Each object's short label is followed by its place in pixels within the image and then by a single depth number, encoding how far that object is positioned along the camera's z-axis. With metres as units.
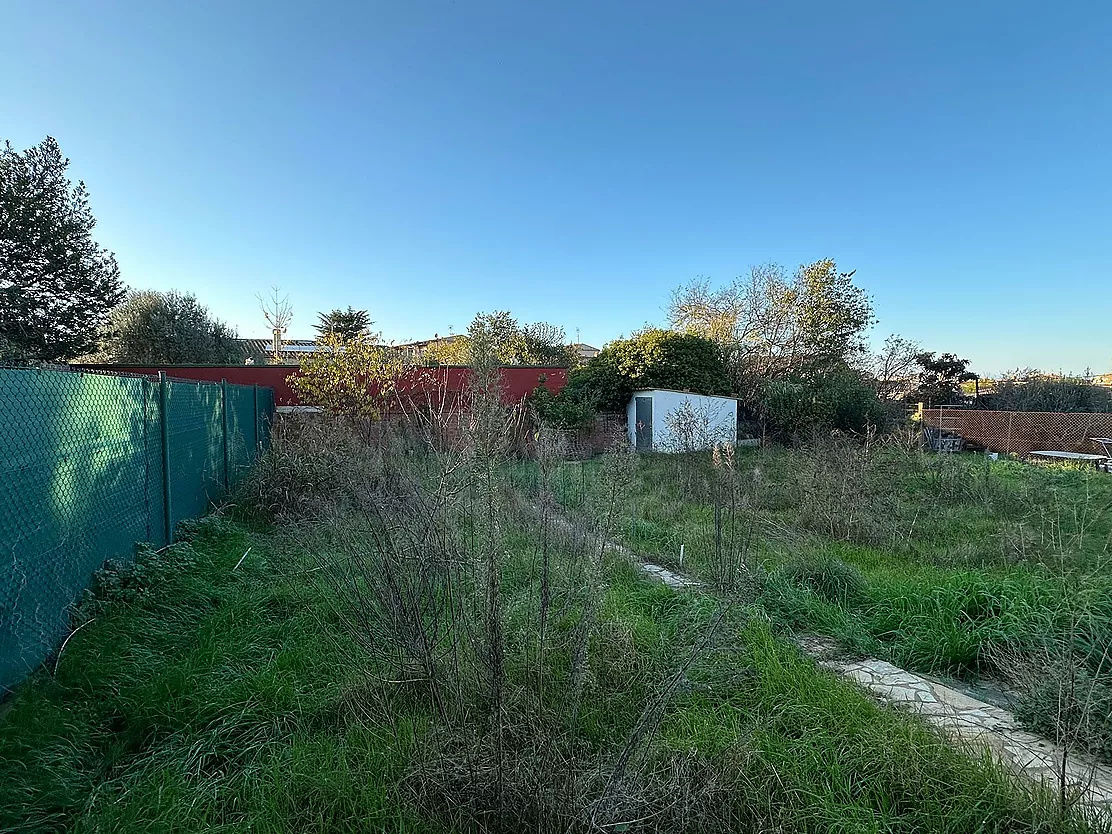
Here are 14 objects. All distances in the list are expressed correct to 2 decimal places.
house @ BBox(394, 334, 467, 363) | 18.26
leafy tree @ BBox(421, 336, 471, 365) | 16.28
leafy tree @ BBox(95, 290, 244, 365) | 16.33
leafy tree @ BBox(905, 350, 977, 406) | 17.14
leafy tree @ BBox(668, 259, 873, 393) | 16.16
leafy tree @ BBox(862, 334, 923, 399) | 16.50
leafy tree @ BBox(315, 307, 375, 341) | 21.35
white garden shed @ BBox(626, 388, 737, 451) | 11.21
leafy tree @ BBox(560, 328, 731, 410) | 12.40
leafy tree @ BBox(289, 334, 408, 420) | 8.77
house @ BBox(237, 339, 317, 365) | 20.07
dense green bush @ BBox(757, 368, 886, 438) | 11.91
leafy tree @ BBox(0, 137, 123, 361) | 11.12
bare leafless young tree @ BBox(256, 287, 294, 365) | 16.22
